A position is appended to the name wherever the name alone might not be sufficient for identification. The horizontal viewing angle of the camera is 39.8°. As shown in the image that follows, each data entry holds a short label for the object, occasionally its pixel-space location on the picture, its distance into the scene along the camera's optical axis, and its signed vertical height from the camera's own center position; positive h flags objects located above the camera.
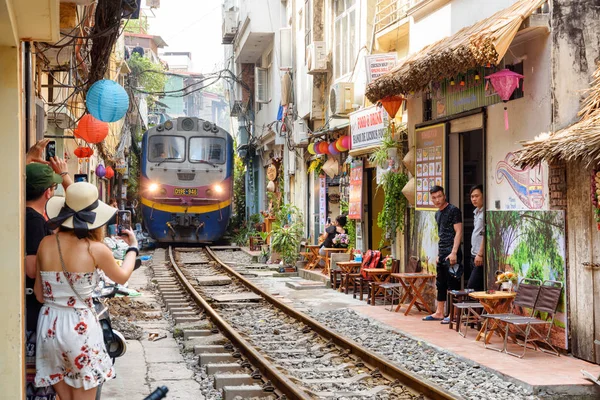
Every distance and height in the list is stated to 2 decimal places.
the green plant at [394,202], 14.25 +0.12
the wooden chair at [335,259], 16.52 -1.01
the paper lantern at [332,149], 19.33 +1.41
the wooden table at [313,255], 19.80 -1.10
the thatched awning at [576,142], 7.74 +0.65
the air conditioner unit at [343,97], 17.50 +2.38
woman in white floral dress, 4.58 -0.49
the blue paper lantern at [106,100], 10.80 +1.46
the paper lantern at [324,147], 20.01 +1.51
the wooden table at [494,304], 9.53 -1.13
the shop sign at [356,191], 16.84 +0.38
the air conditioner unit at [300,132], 22.84 +2.17
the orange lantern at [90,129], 13.38 +1.33
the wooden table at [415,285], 12.23 -1.16
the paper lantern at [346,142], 18.08 +1.48
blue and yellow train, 25.91 +0.90
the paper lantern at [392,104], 13.25 +1.70
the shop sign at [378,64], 14.81 +2.61
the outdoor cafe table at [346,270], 15.38 -1.15
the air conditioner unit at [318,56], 20.12 +3.75
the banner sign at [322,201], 21.48 +0.22
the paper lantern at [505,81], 9.50 +1.46
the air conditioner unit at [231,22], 36.06 +8.23
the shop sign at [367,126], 14.92 +1.57
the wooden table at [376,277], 13.63 -1.17
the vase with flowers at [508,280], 9.87 -0.86
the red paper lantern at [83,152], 17.98 +1.29
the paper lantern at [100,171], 24.06 +1.17
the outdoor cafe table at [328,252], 17.81 -0.93
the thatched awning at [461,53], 8.92 +1.85
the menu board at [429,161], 12.18 +0.73
